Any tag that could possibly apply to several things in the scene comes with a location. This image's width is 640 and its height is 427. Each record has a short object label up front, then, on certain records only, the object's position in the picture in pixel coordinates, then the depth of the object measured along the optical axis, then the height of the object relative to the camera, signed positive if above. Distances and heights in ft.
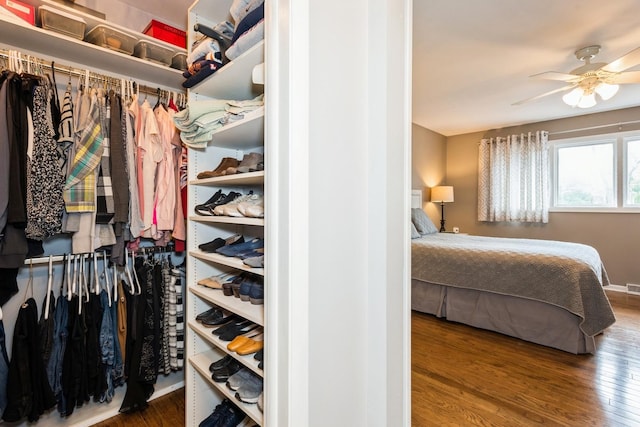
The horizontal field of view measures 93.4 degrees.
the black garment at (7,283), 4.19 -1.03
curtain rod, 12.21 +3.49
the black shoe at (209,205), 4.34 +0.07
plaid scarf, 4.27 +0.59
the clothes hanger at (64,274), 4.73 -1.03
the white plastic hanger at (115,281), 5.06 -1.22
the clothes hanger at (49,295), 4.52 -1.27
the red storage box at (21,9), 4.08 +2.78
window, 12.46 +1.56
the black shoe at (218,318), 4.49 -1.66
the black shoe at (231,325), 4.25 -1.67
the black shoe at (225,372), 4.10 -2.26
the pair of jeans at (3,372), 4.13 -2.23
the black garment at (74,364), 4.58 -2.35
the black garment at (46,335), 4.40 -1.84
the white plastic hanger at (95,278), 4.88 -1.12
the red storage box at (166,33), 5.42 +3.24
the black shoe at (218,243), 4.60 -0.52
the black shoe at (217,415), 4.46 -3.12
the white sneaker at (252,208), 3.44 +0.02
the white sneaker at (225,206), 3.99 +0.05
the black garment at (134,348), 5.08 -2.35
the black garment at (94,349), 4.72 -2.19
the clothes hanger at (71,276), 4.68 -1.04
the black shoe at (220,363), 4.33 -2.25
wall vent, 12.12 -3.26
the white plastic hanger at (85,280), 4.79 -1.13
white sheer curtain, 14.03 +1.47
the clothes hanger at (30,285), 4.64 -1.16
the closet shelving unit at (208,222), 4.02 -0.20
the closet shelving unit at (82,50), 4.17 +2.45
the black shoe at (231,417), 4.36 -3.07
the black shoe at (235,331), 4.07 -1.68
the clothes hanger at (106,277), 4.97 -1.13
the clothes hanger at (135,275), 5.22 -1.14
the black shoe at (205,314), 4.64 -1.64
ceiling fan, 7.32 +3.34
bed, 7.16 -2.16
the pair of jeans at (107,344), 4.87 -2.18
